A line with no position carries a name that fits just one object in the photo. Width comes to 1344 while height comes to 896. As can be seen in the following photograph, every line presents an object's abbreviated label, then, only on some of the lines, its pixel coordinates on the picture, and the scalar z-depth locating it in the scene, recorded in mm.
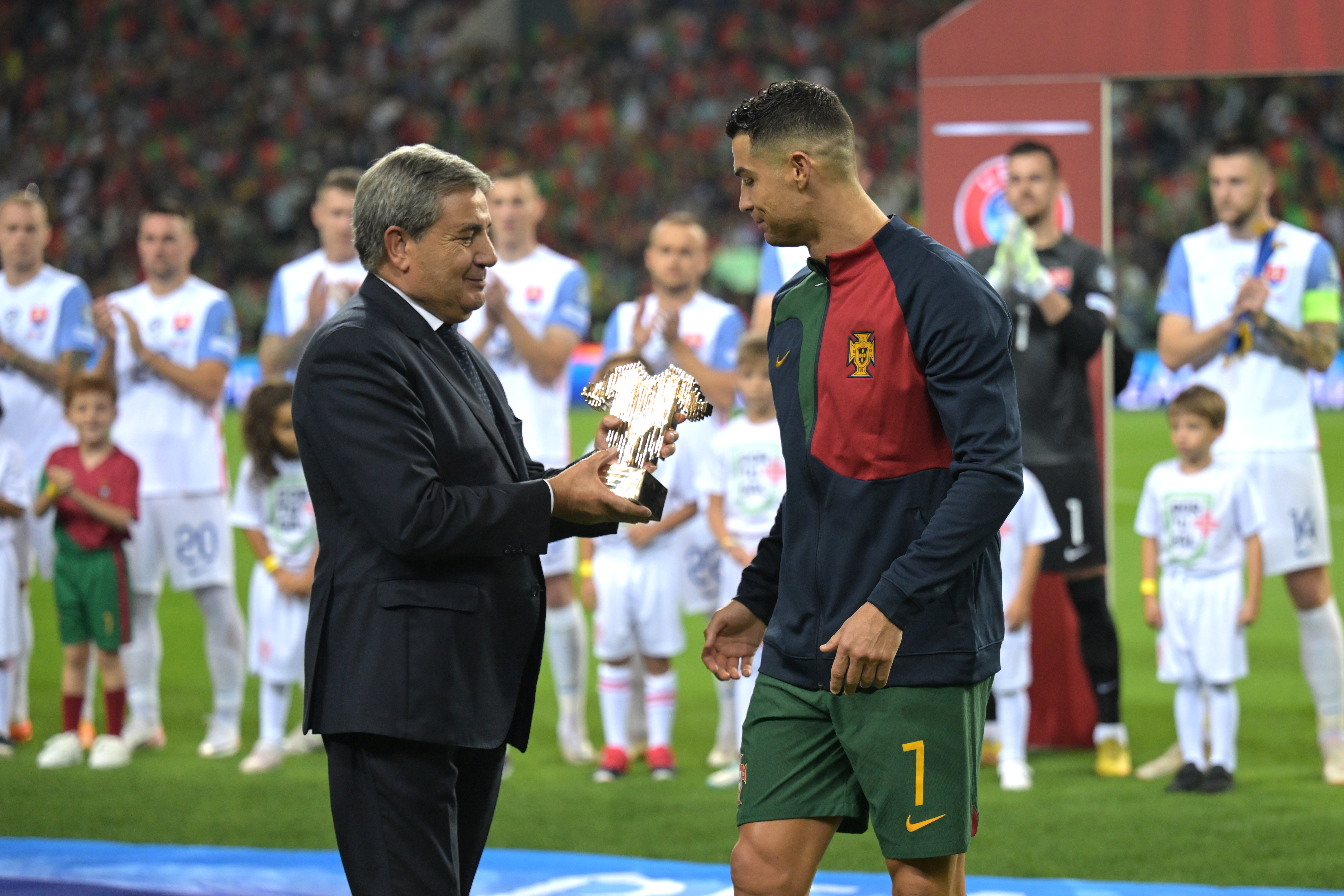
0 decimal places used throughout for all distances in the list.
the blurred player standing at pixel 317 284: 12812
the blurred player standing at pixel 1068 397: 11797
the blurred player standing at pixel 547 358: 12773
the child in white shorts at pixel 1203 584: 11320
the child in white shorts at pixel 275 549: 12391
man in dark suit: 5684
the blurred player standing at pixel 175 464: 13078
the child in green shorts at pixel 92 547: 12547
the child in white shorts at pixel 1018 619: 11656
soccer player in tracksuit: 5543
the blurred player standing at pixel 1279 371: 11781
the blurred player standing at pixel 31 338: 13547
